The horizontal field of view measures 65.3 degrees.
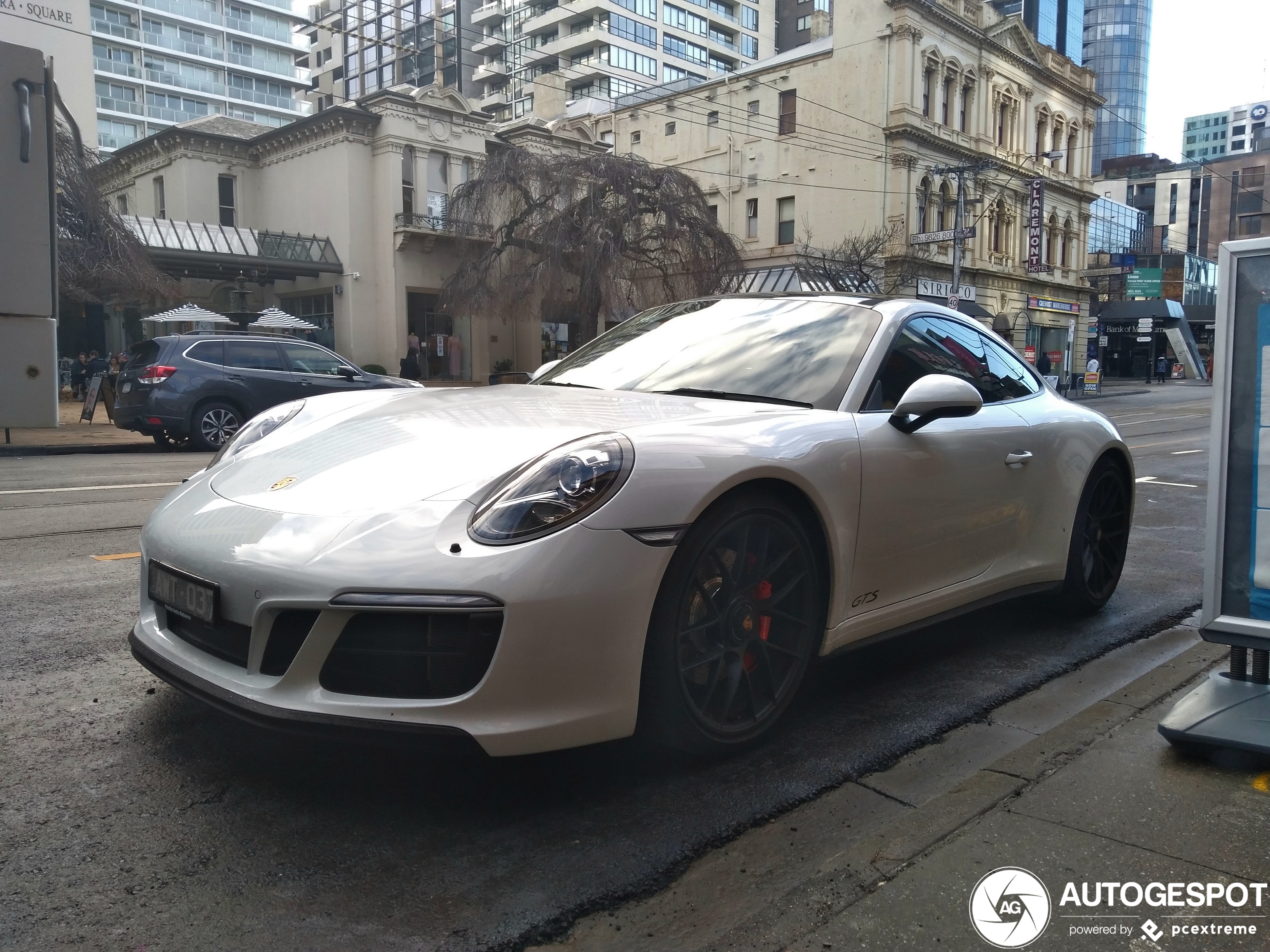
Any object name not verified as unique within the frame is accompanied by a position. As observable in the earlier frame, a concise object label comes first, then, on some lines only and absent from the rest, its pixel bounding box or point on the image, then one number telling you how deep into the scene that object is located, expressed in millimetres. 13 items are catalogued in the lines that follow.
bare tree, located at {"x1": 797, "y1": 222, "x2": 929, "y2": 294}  35812
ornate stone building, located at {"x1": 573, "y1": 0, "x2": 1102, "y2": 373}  39594
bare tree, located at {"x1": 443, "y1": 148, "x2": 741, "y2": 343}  26703
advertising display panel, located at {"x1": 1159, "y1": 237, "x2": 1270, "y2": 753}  3064
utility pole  31538
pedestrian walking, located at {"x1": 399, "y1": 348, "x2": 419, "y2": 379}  31922
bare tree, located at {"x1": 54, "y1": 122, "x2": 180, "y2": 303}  21297
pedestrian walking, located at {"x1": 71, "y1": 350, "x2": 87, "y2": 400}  26453
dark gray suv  13055
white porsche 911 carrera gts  2371
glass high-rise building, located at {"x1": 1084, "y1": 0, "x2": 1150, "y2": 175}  129875
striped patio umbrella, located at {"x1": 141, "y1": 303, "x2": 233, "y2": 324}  25773
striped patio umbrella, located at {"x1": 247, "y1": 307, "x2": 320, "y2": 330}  26938
